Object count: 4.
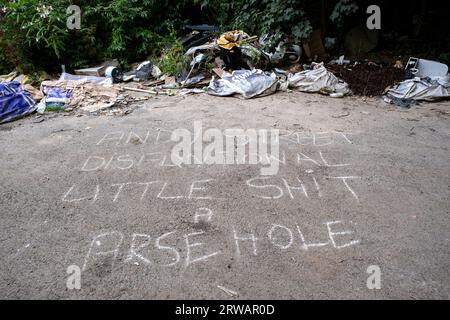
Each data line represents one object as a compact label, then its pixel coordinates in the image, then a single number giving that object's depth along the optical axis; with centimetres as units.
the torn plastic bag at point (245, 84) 532
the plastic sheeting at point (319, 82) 545
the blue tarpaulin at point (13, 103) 473
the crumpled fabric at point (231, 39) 620
